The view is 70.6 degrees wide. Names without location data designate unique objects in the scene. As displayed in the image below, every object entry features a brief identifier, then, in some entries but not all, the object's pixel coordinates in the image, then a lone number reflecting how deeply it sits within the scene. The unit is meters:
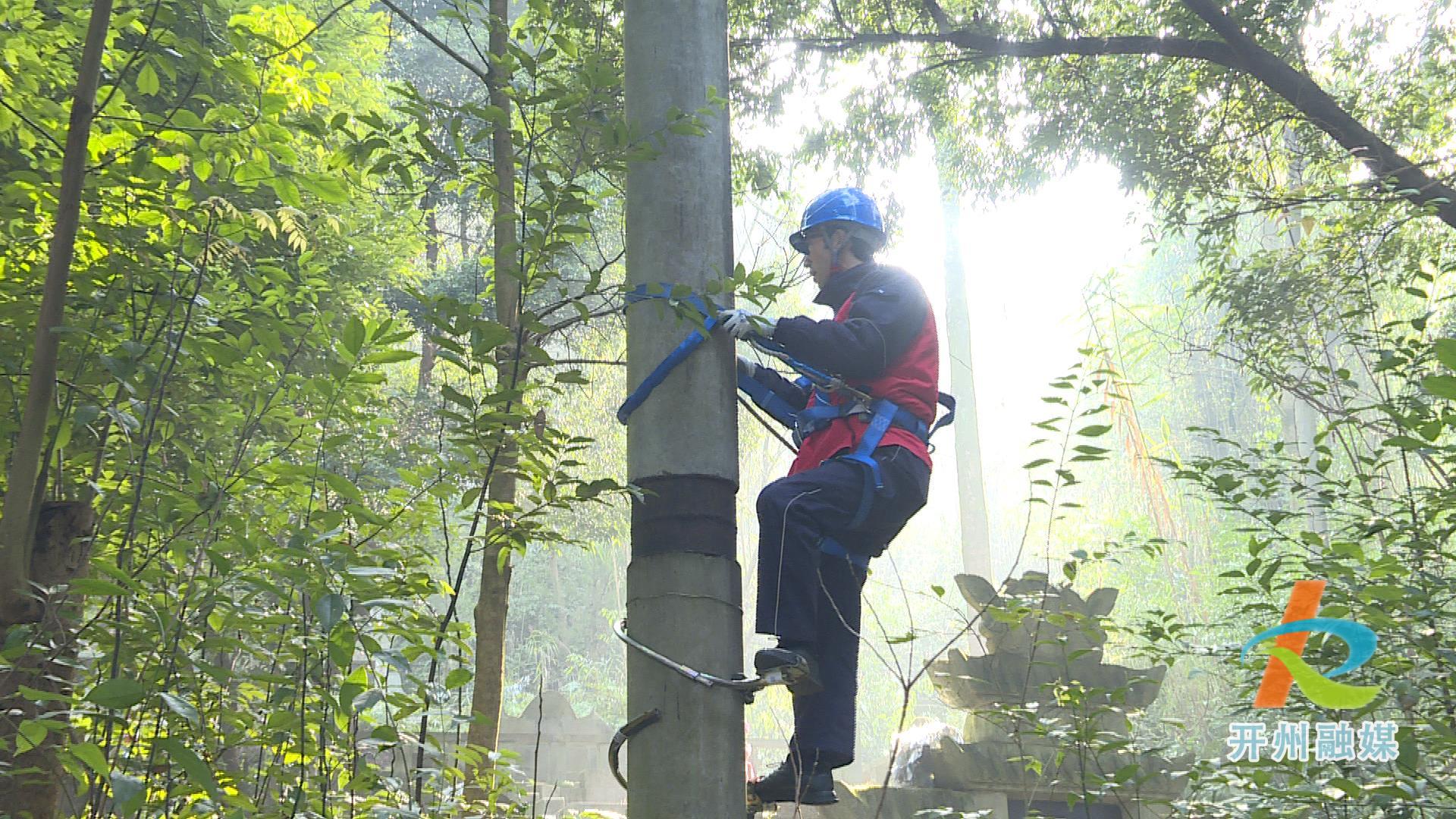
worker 2.63
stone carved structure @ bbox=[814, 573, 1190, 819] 7.23
